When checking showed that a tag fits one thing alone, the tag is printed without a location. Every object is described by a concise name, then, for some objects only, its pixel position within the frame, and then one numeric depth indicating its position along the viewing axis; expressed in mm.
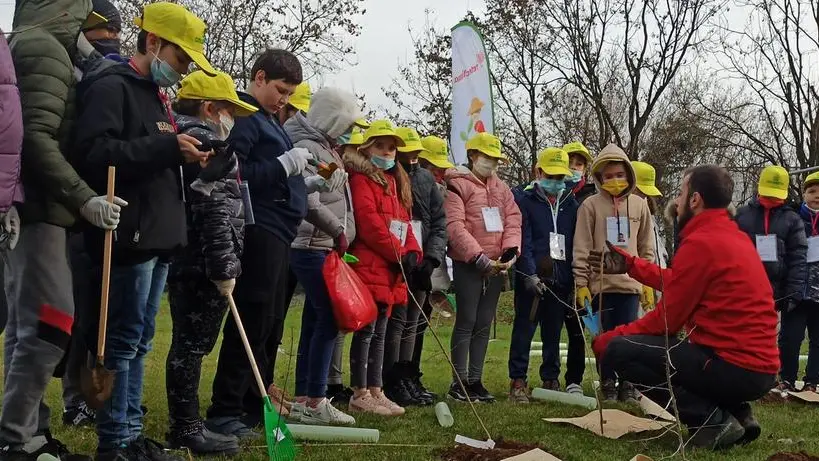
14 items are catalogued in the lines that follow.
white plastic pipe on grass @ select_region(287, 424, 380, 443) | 4379
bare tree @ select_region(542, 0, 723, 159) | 23578
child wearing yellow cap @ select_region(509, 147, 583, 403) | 6691
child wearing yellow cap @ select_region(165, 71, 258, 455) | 3852
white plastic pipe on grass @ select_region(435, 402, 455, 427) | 5043
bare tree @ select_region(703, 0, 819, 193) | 23594
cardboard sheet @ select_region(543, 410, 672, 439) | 4793
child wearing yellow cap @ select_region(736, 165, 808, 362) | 7684
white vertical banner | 13320
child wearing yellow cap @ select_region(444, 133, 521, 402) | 6402
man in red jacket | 4582
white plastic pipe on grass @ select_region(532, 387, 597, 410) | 5980
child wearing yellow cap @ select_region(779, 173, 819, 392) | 7621
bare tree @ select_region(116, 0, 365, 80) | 21656
